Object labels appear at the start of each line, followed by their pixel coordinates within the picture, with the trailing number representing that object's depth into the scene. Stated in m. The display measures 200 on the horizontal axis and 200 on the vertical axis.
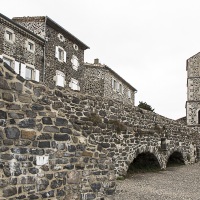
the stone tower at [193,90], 35.00
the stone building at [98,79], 32.09
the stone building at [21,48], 20.22
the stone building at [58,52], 23.81
